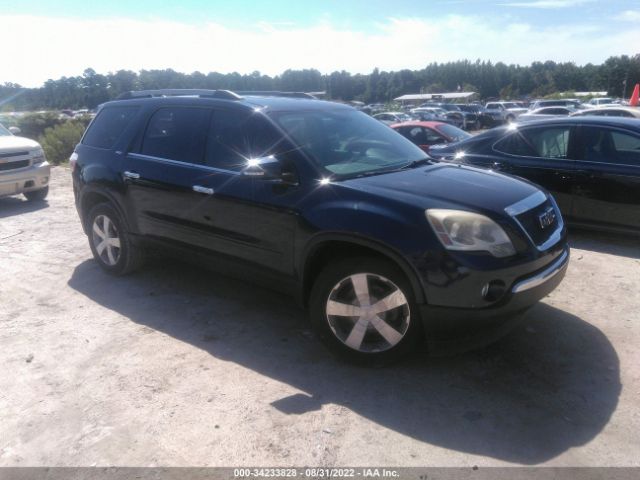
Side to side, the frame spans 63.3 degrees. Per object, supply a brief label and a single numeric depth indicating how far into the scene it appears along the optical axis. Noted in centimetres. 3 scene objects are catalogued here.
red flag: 2527
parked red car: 1110
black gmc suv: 307
